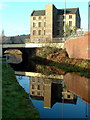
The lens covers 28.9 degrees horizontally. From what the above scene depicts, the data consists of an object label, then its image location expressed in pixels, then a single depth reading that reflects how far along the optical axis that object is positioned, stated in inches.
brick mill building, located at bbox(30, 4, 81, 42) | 2974.9
